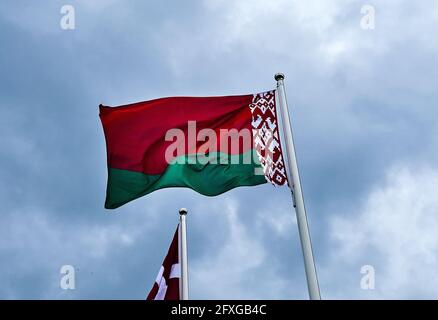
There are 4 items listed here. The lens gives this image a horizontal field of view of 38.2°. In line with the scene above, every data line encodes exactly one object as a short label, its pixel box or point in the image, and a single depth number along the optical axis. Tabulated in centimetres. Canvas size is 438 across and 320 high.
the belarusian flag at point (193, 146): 1327
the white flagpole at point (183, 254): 1698
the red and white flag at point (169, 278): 1843
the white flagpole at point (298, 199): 1101
